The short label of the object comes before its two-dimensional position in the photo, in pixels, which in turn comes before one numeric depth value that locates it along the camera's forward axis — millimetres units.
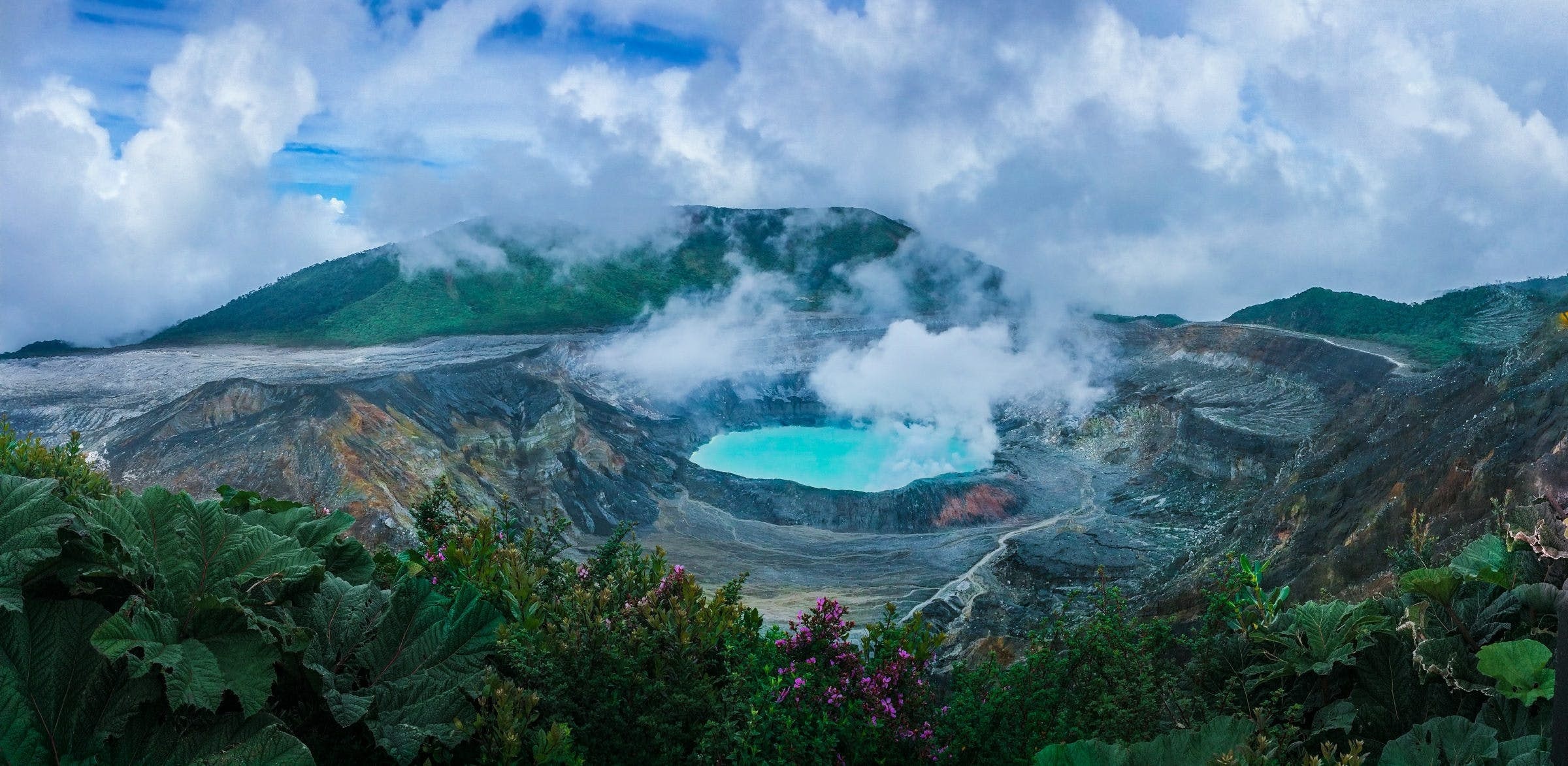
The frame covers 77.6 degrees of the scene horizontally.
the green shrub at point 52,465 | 6977
